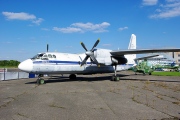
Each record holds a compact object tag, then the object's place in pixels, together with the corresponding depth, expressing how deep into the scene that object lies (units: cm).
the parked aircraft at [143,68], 3925
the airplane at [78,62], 1889
